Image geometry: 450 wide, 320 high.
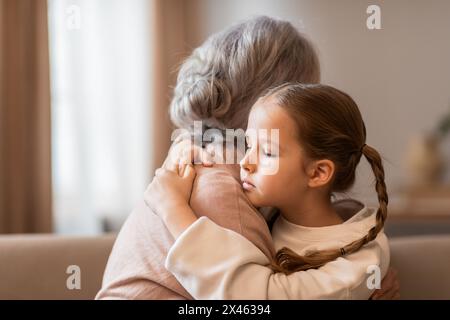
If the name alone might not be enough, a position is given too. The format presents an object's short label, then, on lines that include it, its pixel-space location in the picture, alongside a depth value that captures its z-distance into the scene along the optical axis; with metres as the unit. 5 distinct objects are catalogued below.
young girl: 0.97
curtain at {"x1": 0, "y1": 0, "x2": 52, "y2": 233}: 2.49
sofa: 1.51
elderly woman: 1.03
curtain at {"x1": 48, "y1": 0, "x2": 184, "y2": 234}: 2.61
